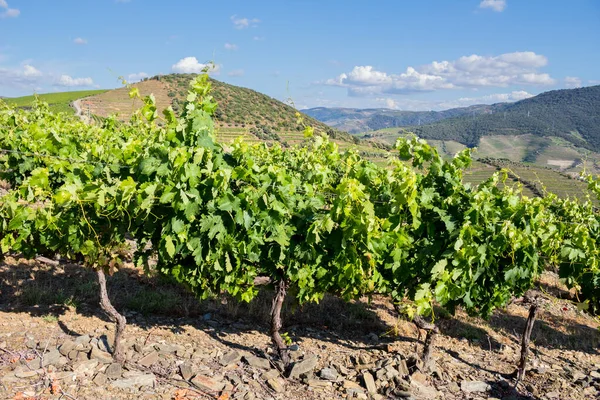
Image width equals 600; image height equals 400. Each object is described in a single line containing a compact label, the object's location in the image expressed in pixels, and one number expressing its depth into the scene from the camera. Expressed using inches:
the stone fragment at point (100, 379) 180.1
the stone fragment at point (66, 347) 197.9
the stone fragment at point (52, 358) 189.3
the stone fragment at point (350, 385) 198.2
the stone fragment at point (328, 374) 204.2
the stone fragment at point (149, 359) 200.5
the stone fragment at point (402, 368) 212.8
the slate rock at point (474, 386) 212.7
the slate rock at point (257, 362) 210.5
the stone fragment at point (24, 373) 177.9
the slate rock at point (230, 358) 210.1
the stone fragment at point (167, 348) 213.8
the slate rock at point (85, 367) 185.2
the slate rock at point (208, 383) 186.1
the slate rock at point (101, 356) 195.6
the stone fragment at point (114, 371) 185.3
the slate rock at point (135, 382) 180.4
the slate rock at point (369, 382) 196.9
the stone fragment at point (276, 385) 191.6
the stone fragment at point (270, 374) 199.2
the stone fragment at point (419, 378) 210.1
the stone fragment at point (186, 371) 192.5
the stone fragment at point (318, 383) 198.2
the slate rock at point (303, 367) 204.1
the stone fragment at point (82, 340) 205.9
